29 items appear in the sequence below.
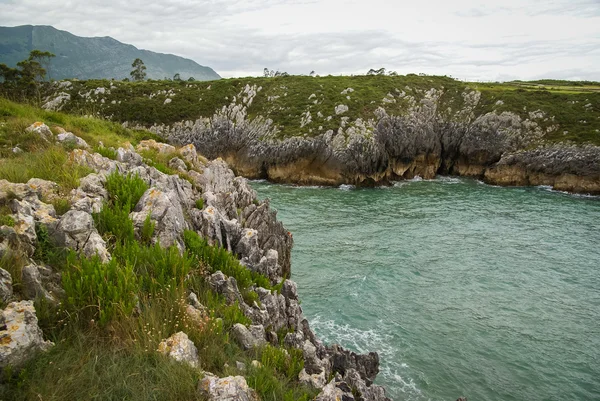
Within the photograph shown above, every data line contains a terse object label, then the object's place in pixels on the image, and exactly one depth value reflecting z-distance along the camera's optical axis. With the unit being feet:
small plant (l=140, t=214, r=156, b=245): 26.61
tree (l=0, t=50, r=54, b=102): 182.39
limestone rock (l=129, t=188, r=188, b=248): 27.76
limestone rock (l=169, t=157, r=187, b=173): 51.60
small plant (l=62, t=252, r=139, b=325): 18.49
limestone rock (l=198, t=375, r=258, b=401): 15.93
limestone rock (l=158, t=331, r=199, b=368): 17.83
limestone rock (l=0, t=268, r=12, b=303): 17.19
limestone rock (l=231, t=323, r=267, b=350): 22.04
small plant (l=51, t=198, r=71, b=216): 25.88
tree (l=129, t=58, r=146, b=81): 342.03
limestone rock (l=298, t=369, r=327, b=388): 22.04
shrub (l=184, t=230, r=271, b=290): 28.73
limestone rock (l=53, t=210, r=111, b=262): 22.63
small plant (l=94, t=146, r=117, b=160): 41.48
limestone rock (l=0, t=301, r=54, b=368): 15.01
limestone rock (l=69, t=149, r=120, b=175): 34.48
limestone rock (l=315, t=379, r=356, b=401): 20.25
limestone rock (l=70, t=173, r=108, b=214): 26.11
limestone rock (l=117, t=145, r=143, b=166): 41.98
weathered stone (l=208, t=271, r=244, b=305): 25.66
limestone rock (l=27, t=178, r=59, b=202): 26.66
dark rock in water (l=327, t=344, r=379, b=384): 31.41
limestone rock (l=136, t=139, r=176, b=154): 56.16
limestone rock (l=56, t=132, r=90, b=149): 41.19
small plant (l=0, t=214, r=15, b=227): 20.97
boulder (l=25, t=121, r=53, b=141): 40.93
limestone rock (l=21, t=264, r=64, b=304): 18.44
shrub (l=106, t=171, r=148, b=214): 30.35
